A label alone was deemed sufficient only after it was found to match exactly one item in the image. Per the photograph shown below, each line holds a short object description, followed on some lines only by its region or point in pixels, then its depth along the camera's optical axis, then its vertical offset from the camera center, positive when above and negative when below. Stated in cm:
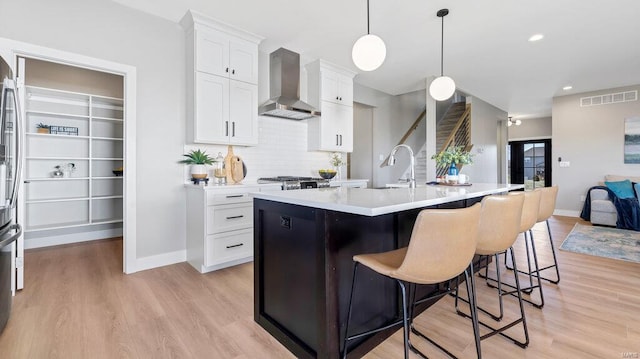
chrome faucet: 253 +9
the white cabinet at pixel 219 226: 300 -51
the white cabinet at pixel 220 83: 323 +111
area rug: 361 -89
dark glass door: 947 +53
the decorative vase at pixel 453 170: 302 +9
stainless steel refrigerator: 183 +4
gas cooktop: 347 -4
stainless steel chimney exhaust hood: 398 +132
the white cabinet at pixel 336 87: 453 +145
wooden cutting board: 351 +11
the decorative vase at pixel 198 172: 331 +7
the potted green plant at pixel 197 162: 330 +18
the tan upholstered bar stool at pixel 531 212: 215 -25
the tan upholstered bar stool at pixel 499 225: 168 -27
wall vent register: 596 +168
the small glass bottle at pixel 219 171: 344 +9
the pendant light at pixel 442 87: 323 +101
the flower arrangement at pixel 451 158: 292 +21
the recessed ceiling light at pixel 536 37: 373 +181
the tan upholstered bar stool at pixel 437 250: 125 -31
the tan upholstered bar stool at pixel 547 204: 262 -23
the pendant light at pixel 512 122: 906 +177
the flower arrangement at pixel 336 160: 486 +31
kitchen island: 149 -46
